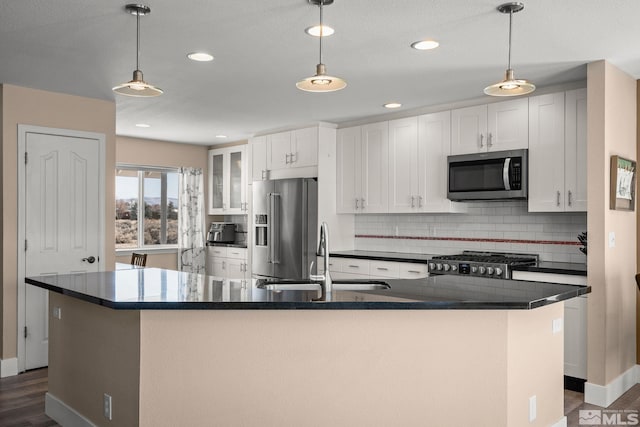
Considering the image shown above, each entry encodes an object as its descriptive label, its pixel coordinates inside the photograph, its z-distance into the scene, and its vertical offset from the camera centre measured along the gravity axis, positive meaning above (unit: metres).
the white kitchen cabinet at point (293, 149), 6.02 +0.78
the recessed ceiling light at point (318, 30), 3.07 +1.07
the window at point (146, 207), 7.26 +0.12
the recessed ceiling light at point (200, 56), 3.57 +1.07
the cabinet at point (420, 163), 5.13 +0.52
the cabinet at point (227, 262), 7.19 -0.64
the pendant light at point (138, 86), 2.75 +0.67
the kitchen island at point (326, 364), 2.51 -0.69
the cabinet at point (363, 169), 5.66 +0.51
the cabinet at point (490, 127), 4.57 +0.79
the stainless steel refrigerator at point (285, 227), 5.96 -0.13
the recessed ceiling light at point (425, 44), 3.32 +1.07
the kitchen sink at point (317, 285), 2.89 -0.38
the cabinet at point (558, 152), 4.20 +0.52
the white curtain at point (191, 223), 7.60 -0.10
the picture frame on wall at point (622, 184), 3.74 +0.23
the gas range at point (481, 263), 4.33 -0.39
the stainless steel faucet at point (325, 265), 2.69 -0.25
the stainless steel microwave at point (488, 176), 4.52 +0.36
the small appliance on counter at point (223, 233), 7.56 -0.24
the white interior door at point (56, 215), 4.57 +0.00
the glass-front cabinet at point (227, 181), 7.40 +0.50
